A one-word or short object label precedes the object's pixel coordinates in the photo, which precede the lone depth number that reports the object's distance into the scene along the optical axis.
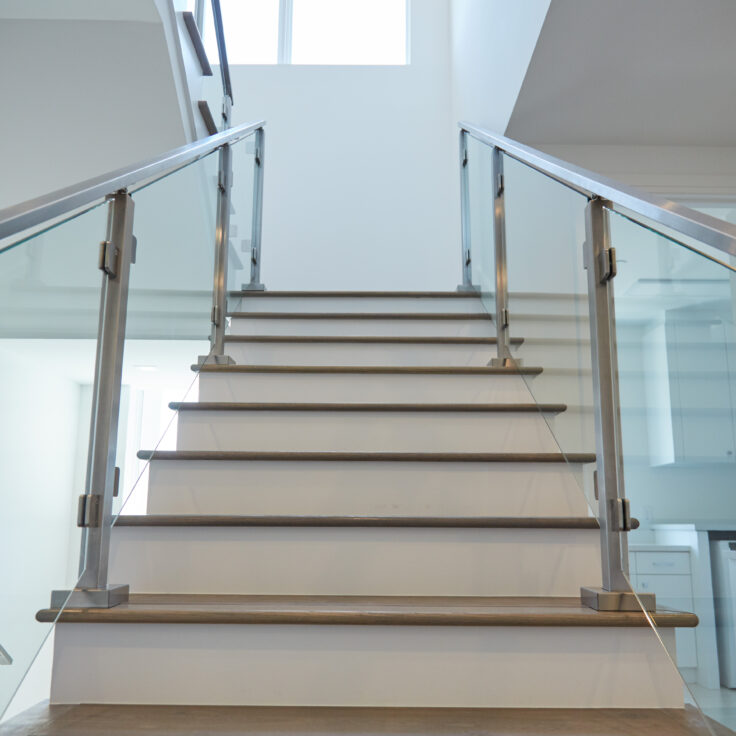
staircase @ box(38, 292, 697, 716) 1.40
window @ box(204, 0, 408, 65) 5.68
